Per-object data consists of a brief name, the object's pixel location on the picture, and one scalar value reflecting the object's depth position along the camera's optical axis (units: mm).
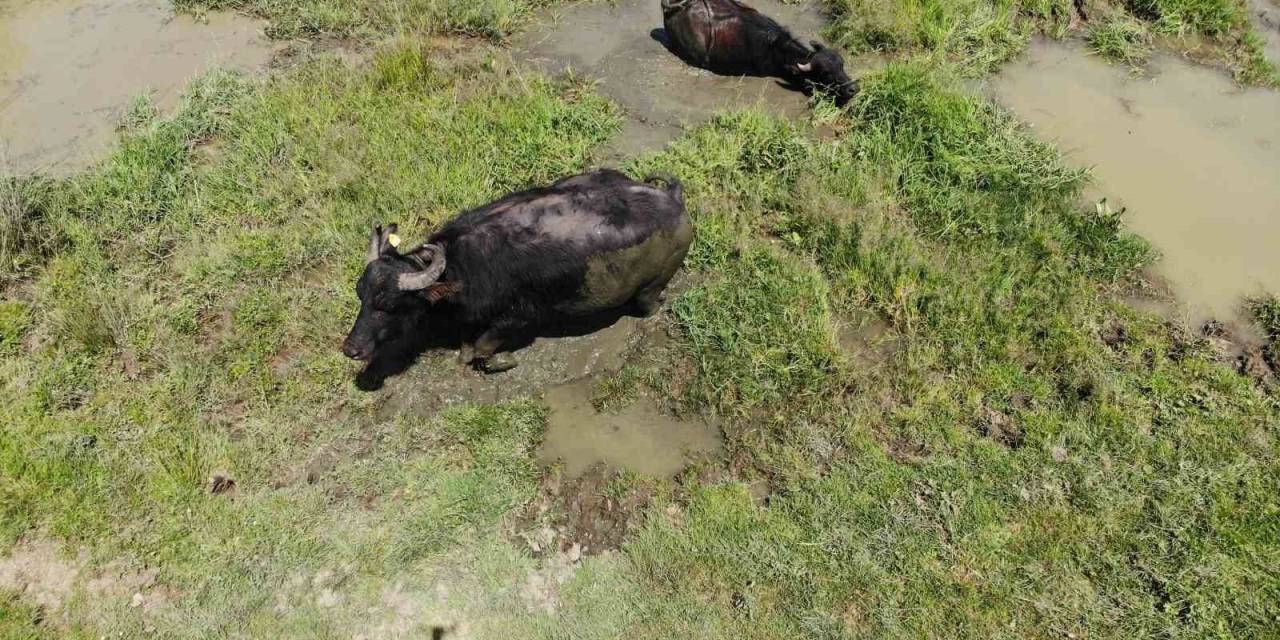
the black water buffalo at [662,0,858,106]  7898
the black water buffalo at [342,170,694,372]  4938
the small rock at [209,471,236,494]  4801
